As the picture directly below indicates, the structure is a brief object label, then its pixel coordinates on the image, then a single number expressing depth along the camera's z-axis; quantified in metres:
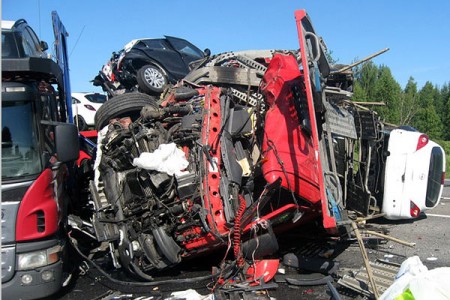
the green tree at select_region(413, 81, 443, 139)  35.59
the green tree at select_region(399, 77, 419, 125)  29.83
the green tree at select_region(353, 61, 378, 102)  41.53
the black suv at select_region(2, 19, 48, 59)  4.15
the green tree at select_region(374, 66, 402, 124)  29.14
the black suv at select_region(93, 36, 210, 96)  8.48
